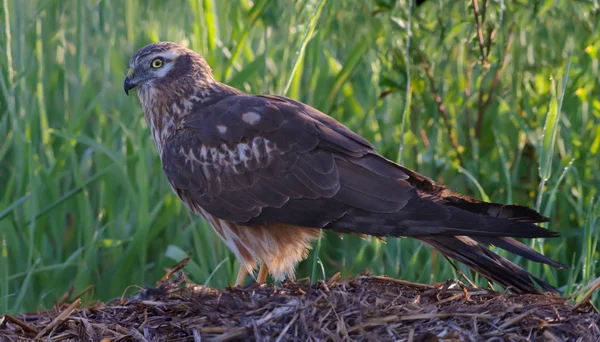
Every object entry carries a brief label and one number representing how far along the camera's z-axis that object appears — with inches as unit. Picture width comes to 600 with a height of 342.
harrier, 278.7
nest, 222.2
